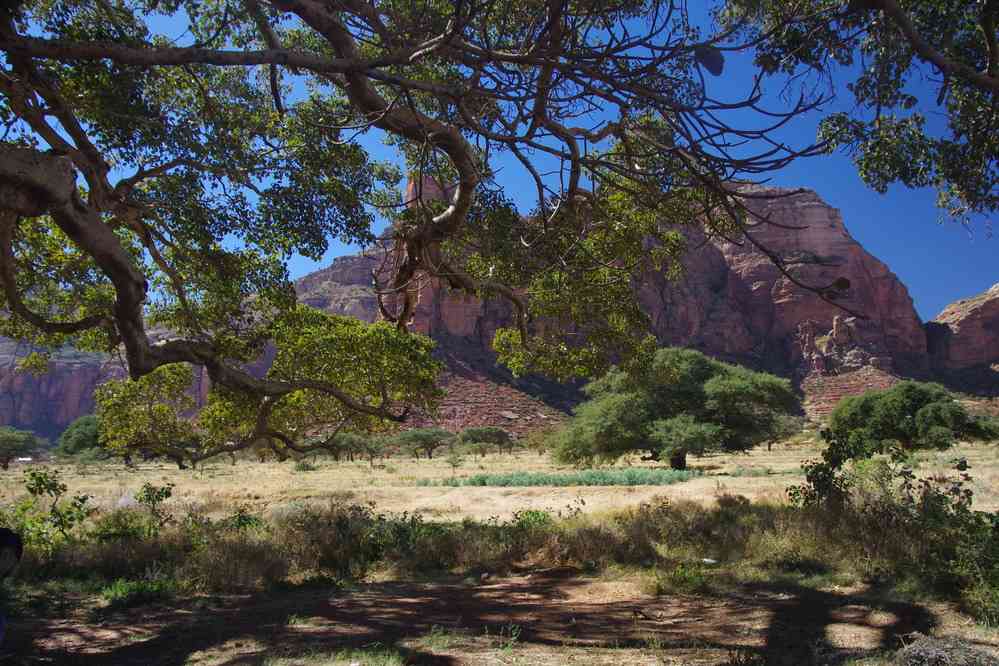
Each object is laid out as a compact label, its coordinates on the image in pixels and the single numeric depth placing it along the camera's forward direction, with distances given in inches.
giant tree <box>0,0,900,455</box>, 175.5
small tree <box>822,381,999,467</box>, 1362.0
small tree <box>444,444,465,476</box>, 1583.2
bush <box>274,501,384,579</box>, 320.2
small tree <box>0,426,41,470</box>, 1979.6
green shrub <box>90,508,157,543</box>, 343.9
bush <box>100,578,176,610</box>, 245.3
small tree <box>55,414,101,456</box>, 2035.3
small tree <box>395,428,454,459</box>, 2228.1
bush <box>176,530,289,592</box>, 281.7
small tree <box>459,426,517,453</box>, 2298.2
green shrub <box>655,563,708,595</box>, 250.8
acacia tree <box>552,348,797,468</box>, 1101.1
